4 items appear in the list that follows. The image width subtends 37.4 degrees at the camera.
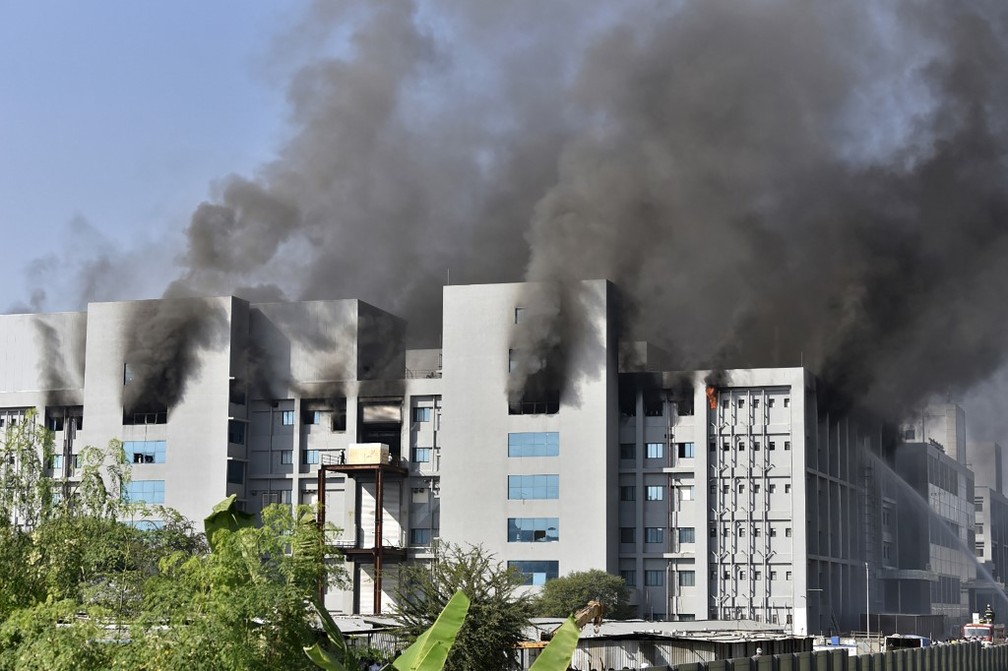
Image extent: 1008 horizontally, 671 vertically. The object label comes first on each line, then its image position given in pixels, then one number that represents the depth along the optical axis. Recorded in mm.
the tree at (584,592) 104438
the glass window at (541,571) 112875
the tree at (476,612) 48688
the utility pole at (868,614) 123475
